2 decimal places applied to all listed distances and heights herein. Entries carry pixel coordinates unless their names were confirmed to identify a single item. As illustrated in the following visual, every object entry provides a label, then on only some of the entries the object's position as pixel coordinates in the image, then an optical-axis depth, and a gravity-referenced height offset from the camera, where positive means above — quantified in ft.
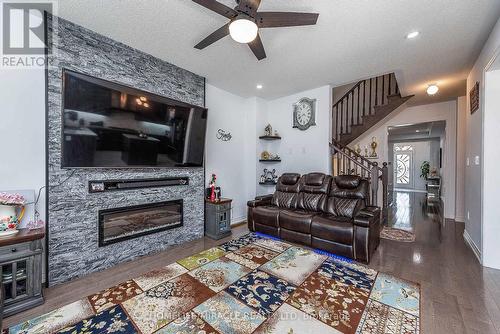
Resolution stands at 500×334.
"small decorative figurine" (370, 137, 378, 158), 18.01 +1.80
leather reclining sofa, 9.01 -2.41
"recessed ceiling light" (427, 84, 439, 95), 12.78 +4.92
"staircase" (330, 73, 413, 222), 14.85 +4.35
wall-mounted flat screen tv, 7.44 +1.65
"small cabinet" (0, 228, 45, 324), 5.81 -3.05
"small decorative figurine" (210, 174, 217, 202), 12.31 -1.34
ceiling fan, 5.63 +4.30
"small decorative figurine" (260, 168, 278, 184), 15.72 -0.72
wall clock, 14.21 +3.76
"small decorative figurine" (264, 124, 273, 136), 15.85 +2.81
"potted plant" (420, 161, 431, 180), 30.91 -0.13
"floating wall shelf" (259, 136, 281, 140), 15.37 +2.20
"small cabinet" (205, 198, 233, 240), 11.69 -2.98
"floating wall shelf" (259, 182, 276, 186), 15.67 -1.26
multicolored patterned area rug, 5.37 -4.07
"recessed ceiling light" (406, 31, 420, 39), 7.88 +5.13
